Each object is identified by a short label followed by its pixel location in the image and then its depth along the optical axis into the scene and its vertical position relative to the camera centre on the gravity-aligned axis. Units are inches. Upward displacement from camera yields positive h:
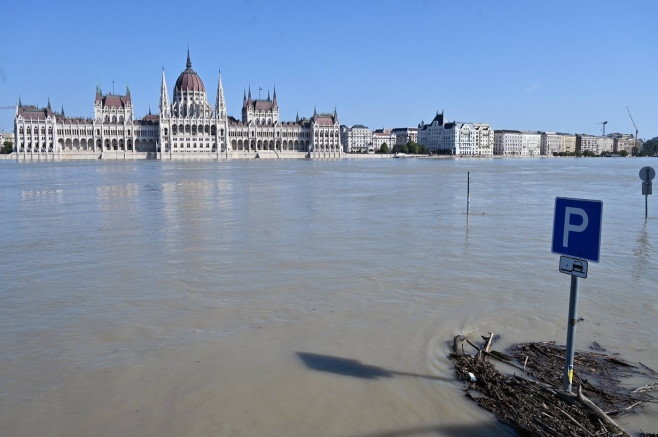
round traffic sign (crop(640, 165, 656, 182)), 585.8 -15.3
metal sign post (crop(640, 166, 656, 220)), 586.9 -19.0
